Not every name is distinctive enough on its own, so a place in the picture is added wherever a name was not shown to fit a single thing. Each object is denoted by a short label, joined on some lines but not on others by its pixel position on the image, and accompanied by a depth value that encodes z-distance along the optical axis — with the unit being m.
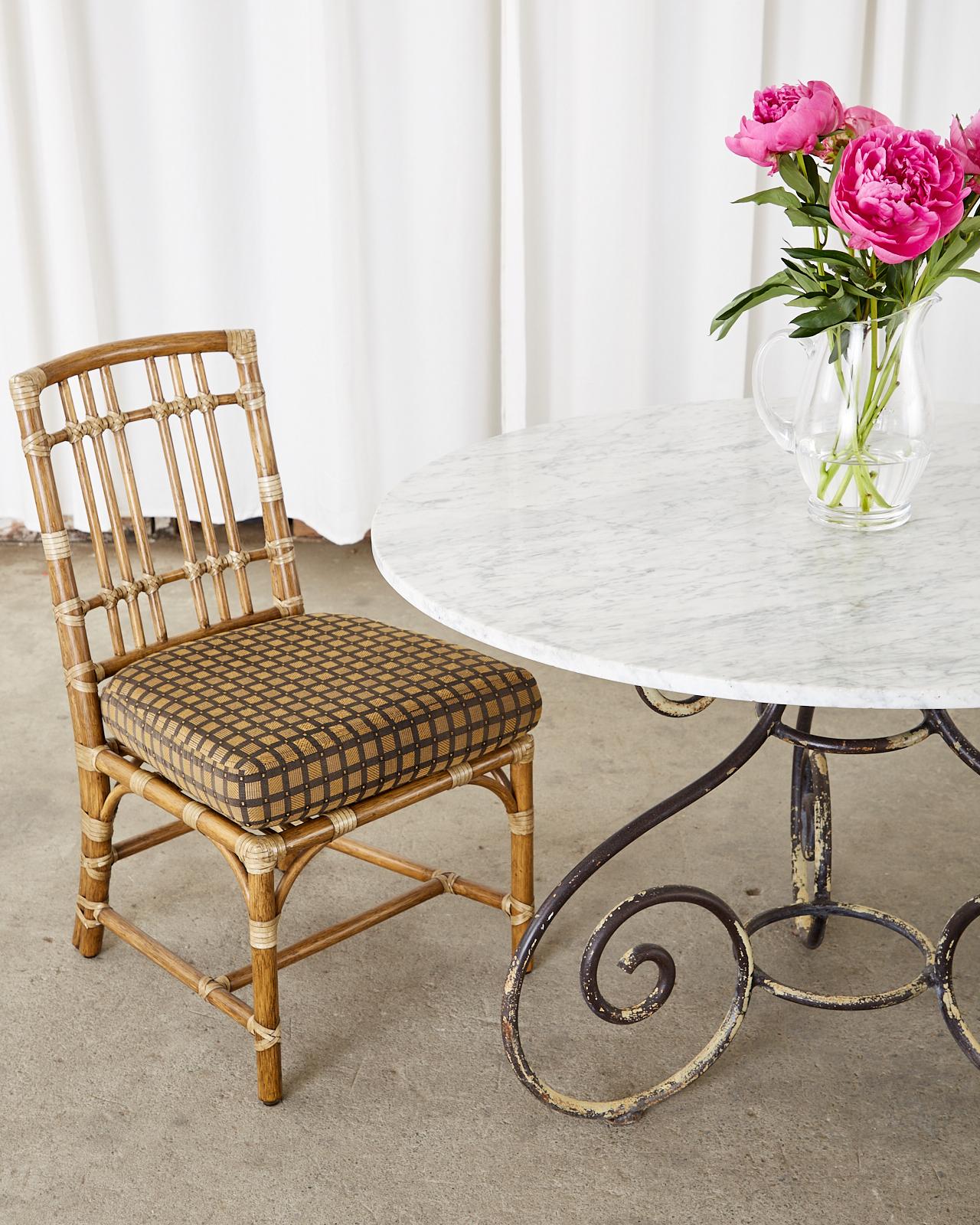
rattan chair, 1.48
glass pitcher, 1.34
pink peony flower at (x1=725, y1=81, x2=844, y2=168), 1.33
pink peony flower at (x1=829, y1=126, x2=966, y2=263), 1.20
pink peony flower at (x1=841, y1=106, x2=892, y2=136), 1.38
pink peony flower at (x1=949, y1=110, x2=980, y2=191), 1.29
